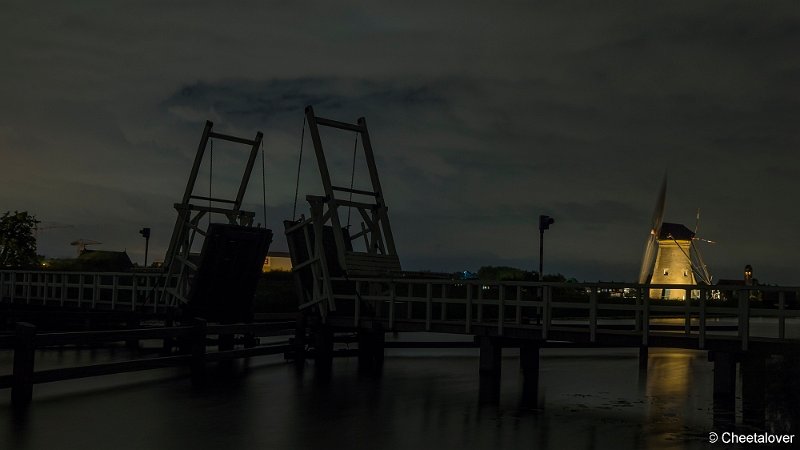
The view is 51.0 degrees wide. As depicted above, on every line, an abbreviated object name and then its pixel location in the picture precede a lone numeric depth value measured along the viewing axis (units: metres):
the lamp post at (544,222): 30.22
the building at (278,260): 129.09
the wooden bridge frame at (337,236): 23.67
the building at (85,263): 70.24
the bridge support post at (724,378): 16.19
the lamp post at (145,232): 52.59
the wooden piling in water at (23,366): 14.00
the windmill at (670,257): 103.56
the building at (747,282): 93.94
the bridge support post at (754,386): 15.36
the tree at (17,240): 65.50
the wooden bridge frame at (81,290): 27.14
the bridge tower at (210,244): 23.59
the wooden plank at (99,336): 14.60
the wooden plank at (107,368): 14.66
